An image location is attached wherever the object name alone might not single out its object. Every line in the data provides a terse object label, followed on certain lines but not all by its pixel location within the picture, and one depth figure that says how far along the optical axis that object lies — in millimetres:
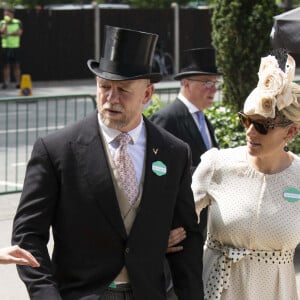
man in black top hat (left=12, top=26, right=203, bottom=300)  8265
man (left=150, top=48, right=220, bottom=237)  14769
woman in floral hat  9157
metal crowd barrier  23526
